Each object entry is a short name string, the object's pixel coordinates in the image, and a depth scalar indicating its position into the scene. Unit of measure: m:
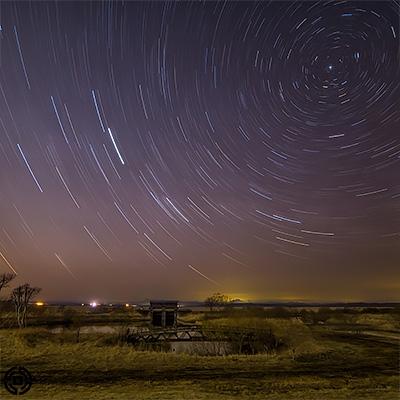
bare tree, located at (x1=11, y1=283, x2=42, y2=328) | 53.34
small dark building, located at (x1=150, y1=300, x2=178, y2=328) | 46.63
